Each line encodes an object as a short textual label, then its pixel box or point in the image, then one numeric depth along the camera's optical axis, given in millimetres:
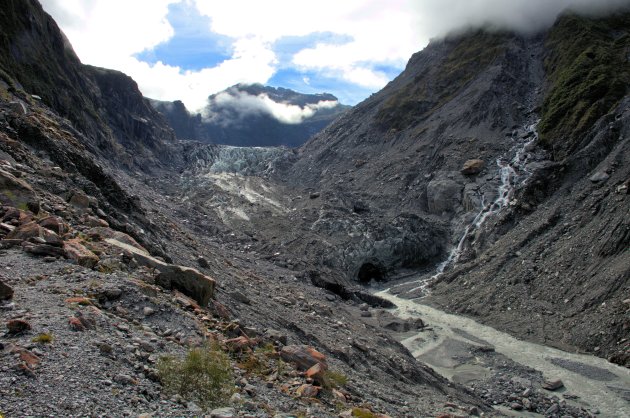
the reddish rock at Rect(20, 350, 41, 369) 8555
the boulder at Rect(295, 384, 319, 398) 11996
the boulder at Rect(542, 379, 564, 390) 27531
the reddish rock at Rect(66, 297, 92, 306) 11417
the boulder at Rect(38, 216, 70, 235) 14719
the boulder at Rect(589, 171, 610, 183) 47094
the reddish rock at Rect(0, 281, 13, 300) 10734
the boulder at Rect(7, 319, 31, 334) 9523
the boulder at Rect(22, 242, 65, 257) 13352
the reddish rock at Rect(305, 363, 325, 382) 13164
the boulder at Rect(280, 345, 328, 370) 13979
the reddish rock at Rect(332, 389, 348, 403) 12900
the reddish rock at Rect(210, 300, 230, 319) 15564
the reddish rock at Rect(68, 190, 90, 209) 18969
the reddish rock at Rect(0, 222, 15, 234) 13953
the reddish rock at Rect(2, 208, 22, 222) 14472
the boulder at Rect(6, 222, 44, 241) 13734
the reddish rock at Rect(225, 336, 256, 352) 13008
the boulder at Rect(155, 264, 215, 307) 15195
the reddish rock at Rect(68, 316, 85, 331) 10312
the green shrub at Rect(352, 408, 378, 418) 11778
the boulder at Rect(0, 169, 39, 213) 15391
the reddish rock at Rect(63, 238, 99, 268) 13656
